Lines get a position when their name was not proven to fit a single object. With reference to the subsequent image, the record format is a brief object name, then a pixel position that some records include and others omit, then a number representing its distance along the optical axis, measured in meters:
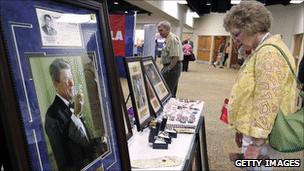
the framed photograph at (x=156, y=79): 1.71
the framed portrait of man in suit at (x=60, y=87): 0.46
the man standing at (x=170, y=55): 3.51
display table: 1.09
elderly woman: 1.25
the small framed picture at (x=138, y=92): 1.33
